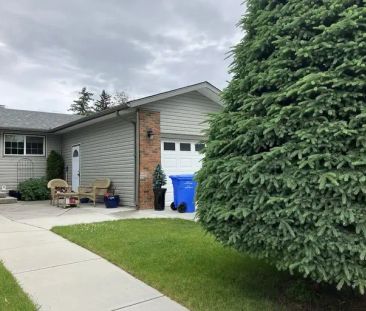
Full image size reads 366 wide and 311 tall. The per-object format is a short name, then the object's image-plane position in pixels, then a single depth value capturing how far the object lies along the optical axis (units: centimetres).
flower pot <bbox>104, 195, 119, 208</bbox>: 1126
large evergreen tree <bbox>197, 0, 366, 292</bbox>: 253
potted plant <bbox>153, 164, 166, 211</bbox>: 1060
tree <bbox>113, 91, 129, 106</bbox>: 4777
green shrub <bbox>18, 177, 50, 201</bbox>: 1464
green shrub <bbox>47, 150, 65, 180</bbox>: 1601
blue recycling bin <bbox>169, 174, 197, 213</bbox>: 1027
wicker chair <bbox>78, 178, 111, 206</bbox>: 1198
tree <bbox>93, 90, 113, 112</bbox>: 5016
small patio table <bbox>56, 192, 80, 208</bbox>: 1151
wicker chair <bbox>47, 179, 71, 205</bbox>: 1238
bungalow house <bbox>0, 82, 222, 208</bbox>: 1100
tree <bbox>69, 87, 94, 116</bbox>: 5200
